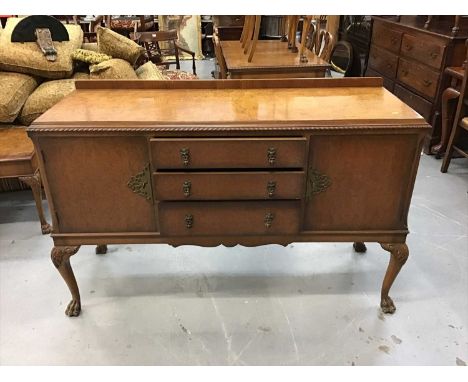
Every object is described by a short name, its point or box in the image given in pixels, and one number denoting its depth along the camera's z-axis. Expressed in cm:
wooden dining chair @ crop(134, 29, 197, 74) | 403
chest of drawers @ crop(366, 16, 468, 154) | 288
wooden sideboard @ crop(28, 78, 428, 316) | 128
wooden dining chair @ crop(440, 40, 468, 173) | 265
